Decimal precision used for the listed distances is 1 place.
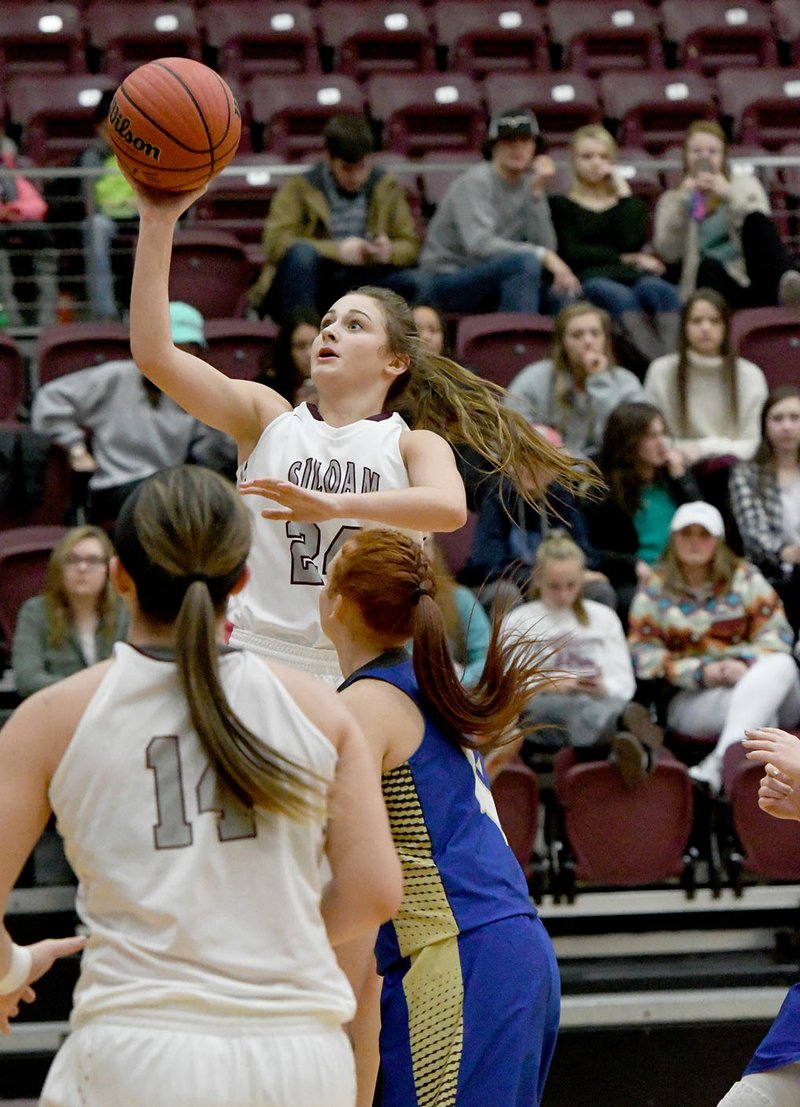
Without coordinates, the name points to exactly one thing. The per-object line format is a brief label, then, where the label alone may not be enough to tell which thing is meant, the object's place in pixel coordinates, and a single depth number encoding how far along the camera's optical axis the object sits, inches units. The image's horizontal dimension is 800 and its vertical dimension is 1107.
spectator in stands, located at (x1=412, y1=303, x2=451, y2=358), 509.1
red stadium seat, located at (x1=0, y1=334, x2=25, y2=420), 562.0
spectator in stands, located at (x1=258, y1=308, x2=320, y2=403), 511.4
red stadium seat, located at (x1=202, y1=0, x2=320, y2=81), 796.4
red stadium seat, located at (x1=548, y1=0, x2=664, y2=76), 834.5
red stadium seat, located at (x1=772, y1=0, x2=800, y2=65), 849.1
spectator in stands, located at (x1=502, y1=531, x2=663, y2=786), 460.8
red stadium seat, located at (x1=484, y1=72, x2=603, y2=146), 768.4
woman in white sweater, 563.2
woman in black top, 605.1
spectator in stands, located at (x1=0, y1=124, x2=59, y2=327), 621.0
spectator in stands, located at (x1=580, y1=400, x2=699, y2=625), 522.8
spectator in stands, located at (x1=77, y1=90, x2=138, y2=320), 616.4
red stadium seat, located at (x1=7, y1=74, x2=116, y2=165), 719.3
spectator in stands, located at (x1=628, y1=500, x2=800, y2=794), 478.1
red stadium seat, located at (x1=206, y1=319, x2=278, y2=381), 561.1
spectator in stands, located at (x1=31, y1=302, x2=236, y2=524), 524.6
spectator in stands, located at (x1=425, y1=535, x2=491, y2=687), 439.2
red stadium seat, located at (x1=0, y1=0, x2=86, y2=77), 778.9
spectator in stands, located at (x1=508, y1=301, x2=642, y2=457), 545.9
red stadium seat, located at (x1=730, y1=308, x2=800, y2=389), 605.8
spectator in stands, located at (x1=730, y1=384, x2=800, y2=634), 521.6
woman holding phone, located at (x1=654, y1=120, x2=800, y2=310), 622.2
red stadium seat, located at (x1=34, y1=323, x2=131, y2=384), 562.3
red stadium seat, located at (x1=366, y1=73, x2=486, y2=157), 761.4
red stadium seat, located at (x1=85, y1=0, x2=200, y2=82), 771.9
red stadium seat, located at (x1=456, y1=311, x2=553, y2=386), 574.6
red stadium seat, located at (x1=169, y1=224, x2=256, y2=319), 622.8
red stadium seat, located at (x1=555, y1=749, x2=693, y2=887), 458.2
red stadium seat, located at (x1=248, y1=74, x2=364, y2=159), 740.9
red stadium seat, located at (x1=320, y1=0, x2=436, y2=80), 813.4
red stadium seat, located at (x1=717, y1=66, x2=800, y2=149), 780.1
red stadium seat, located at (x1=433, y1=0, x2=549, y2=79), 823.4
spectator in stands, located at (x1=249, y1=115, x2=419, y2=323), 575.1
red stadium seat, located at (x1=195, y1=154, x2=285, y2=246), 701.2
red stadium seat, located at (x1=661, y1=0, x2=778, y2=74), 842.7
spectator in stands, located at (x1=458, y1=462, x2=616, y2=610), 496.2
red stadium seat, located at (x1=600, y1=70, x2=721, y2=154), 783.0
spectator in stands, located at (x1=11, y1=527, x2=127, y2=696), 457.0
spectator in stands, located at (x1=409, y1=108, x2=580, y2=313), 603.5
